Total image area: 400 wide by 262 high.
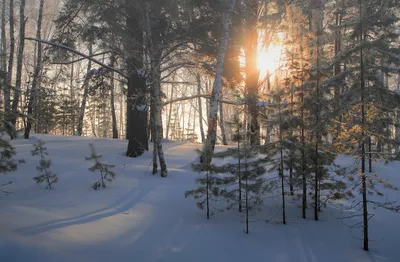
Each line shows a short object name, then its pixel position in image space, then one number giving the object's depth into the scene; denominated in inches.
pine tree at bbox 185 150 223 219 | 227.5
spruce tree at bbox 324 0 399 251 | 201.8
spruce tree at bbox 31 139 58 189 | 259.9
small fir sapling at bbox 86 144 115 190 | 275.1
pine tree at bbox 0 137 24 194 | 208.1
